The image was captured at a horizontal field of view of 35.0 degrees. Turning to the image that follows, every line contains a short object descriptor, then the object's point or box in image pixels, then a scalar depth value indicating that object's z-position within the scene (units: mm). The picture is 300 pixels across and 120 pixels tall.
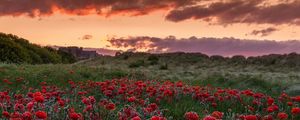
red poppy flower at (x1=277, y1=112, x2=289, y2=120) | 8188
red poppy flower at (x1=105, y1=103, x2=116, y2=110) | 8367
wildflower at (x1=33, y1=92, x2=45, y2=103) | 7814
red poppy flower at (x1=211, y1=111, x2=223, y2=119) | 7514
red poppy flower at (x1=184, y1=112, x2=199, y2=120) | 7197
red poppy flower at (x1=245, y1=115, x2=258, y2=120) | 7758
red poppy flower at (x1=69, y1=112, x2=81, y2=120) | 7012
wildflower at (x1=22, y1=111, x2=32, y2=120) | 6806
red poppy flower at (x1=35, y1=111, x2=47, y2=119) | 6504
